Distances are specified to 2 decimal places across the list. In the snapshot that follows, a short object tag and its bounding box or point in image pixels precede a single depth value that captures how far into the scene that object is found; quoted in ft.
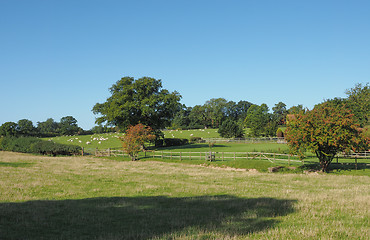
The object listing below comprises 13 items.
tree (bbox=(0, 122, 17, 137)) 327.26
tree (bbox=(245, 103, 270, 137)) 268.17
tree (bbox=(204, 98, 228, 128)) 466.70
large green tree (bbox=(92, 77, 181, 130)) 180.65
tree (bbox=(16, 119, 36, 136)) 351.83
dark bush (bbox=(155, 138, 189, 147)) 218.52
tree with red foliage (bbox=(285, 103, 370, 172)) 80.79
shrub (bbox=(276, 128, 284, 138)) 247.03
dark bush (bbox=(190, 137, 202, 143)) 260.21
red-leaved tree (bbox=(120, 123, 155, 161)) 137.80
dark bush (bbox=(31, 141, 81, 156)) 168.25
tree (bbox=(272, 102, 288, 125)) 494.75
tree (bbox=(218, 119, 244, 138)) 264.72
